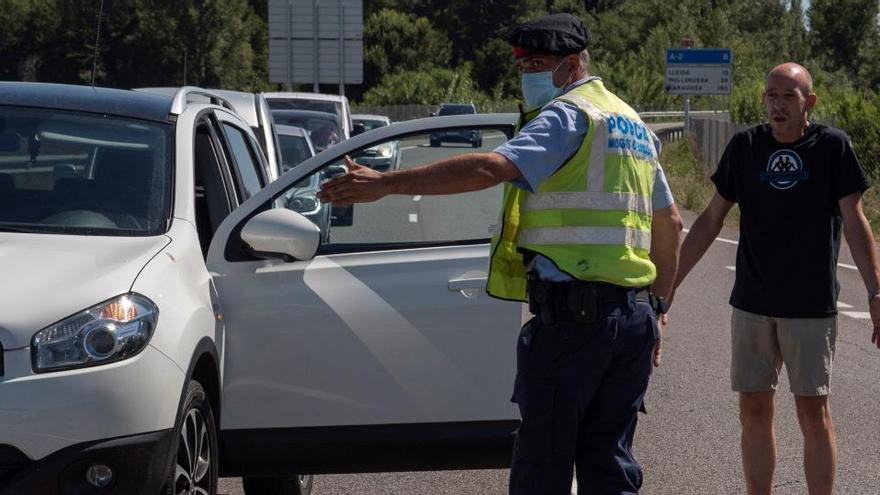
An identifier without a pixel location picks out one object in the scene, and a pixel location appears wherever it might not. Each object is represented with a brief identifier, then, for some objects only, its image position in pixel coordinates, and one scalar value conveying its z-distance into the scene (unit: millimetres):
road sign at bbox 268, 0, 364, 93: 74482
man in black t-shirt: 9331
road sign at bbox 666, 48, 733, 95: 65862
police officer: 7088
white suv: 7888
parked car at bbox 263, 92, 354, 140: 38492
